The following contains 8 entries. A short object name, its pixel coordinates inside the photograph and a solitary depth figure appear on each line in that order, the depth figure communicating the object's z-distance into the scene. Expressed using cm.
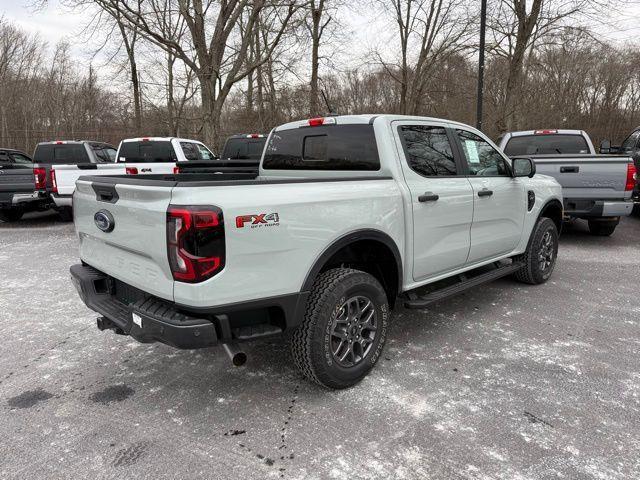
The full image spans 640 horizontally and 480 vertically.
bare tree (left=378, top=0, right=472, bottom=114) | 2255
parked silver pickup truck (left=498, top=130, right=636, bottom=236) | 656
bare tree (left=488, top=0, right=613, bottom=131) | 1616
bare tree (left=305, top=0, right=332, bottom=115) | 2177
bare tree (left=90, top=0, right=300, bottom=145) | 1611
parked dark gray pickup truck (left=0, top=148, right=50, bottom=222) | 920
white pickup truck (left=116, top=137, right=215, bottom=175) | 1005
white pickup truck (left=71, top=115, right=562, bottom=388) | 228
